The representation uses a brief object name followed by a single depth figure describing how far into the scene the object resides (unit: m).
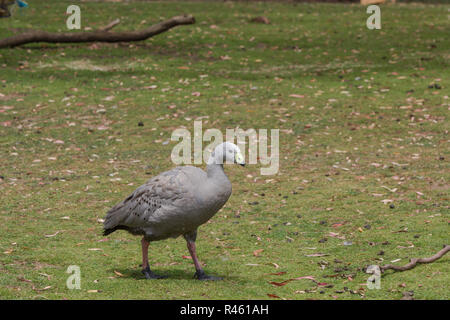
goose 14.04
